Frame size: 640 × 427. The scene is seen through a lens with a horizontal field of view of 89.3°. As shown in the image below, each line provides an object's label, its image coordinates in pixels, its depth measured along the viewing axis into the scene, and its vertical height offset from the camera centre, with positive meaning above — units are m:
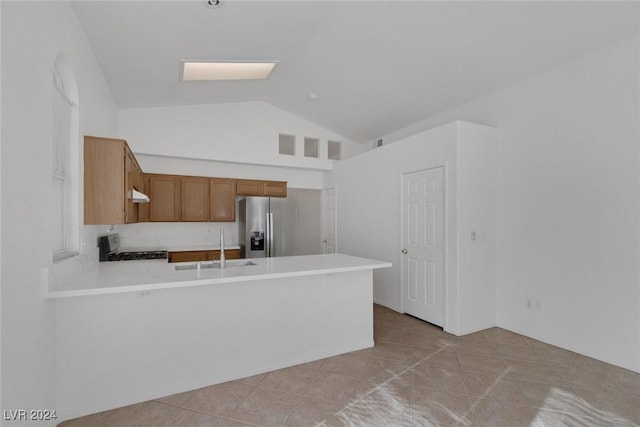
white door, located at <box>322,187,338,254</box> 6.18 -0.15
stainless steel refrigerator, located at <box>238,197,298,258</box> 5.40 -0.22
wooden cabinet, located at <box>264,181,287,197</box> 5.96 +0.47
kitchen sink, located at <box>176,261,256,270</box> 2.94 -0.49
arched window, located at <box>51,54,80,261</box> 2.24 +0.37
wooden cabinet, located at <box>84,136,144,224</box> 2.53 +0.27
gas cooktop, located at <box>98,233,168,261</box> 3.55 -0.47
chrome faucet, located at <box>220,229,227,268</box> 3.03 -0.44
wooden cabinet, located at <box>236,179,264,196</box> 5.76 +0.48
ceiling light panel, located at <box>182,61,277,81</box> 3.63 +1.74
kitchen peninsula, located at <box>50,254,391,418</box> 2.23 -0.89
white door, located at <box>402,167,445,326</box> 3.92 -0.40
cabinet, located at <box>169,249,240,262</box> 4.94 -0.66
